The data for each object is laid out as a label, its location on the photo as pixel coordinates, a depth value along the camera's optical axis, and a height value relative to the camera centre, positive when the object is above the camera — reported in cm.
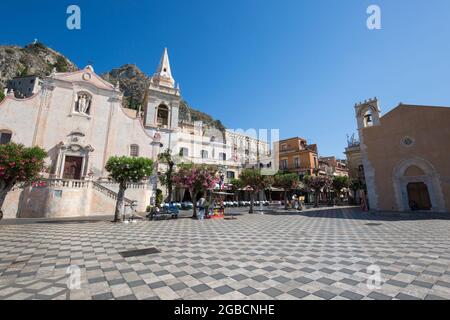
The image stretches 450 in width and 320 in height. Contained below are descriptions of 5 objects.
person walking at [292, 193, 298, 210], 2666 -40
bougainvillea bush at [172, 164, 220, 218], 1673 +172
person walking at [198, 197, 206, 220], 1675 -71
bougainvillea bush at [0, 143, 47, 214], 1151 +191
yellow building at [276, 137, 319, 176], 4107 +904
